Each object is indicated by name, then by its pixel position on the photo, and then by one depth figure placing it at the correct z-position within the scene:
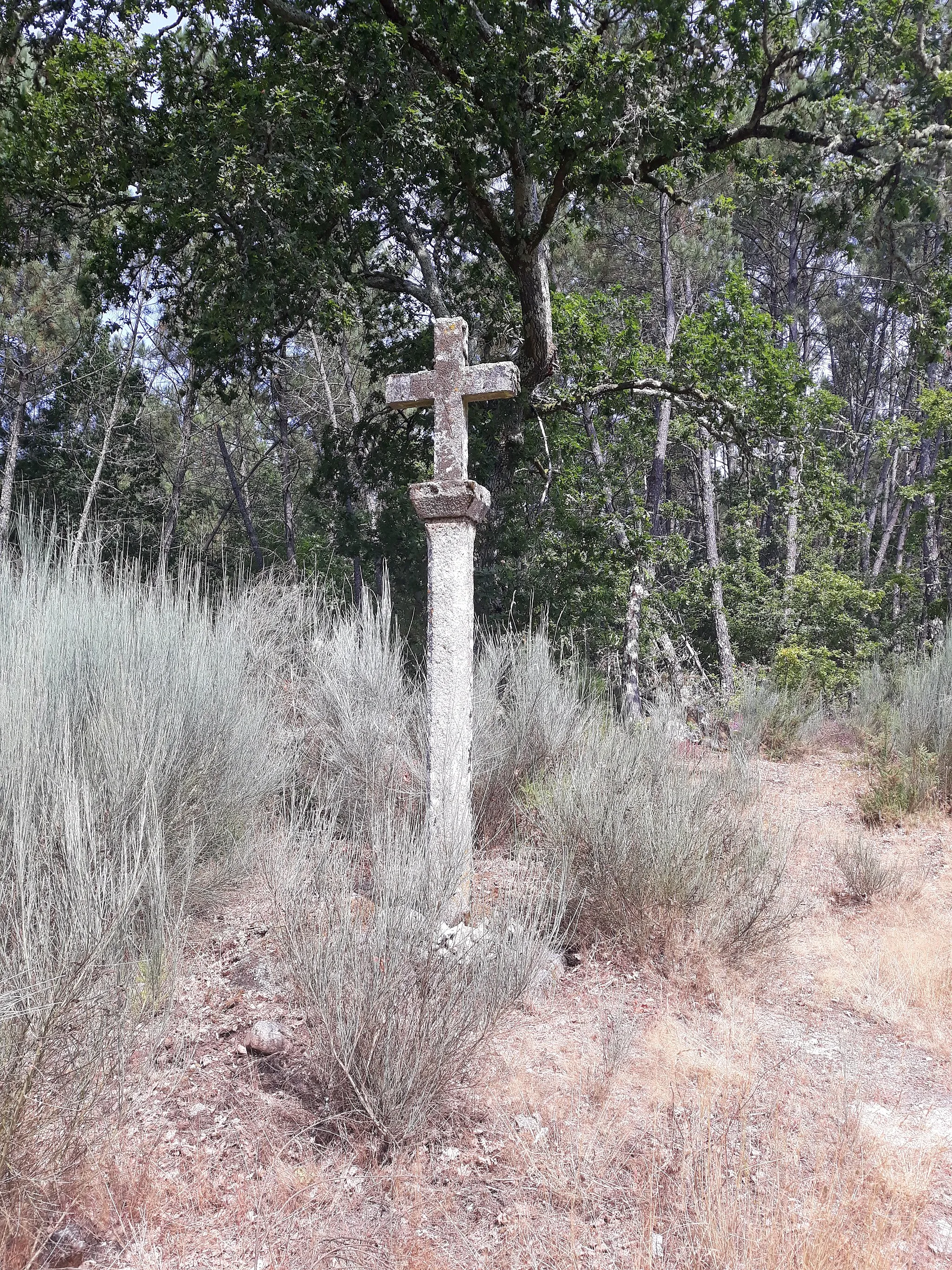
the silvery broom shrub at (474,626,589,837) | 5.03
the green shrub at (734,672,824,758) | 7.96
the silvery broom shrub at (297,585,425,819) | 4.57
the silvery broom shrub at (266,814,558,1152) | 2.30
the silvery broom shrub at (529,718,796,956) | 3.68
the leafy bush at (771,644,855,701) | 11.12
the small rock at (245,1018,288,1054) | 2.65
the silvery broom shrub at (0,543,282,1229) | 1.81
